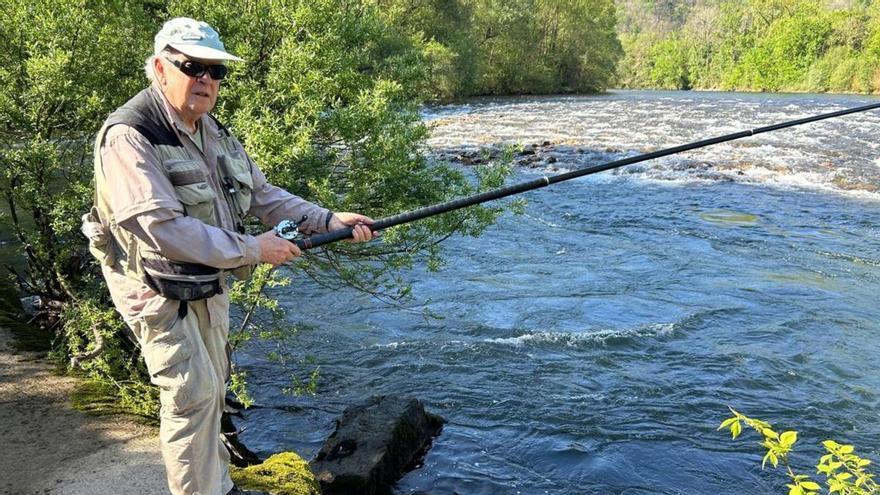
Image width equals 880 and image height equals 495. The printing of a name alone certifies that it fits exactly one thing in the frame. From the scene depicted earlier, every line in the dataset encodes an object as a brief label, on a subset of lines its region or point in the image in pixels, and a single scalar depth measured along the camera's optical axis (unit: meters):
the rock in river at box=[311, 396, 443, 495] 4.82
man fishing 2.74
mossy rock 4.12
